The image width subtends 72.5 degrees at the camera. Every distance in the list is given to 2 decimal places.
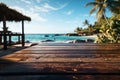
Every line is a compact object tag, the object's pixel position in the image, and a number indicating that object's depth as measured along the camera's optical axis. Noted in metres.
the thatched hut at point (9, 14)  5.33
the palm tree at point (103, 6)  13.96
